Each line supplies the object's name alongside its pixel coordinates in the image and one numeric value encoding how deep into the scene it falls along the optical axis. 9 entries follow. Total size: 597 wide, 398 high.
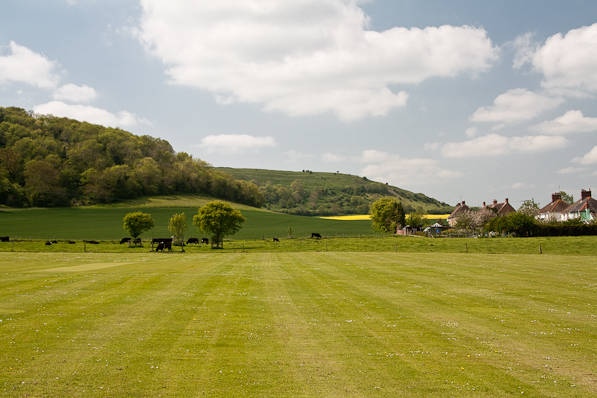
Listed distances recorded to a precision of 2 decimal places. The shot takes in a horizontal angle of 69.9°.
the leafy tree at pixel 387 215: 116.56
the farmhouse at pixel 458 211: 152.50
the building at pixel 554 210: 131.50
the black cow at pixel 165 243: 65.44
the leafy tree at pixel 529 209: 140.62
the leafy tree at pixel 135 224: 82.06
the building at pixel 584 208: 118.12
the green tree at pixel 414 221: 120.12
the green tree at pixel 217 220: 76.25
